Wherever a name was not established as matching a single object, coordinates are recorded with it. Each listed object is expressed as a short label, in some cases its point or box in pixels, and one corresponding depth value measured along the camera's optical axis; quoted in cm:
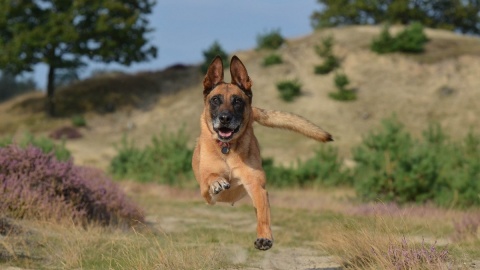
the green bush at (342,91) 4344
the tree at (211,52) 5178
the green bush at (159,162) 2409
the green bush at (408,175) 1755
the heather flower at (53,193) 1062
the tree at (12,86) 7075
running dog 666
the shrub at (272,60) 4959
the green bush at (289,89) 4419
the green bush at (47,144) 2168
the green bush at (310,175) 2369
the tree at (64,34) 4416
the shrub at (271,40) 5400
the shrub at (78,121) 4497
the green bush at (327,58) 4743
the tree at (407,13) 6322
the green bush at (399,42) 4797
